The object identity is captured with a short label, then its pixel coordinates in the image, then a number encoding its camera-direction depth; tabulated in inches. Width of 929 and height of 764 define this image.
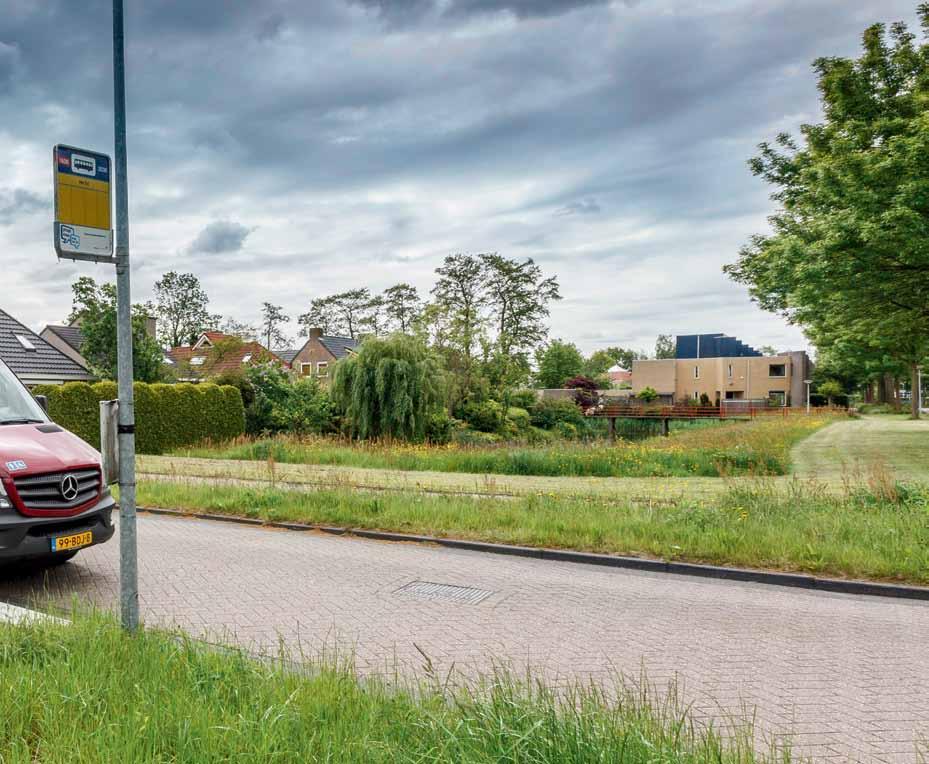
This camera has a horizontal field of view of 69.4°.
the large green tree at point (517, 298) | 1857.8
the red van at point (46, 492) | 213.6
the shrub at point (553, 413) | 1692.9
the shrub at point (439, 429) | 1053.7
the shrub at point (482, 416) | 1387.8
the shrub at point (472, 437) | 1154.2
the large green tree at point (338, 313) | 2485.2
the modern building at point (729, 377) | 2802.7
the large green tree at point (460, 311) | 1411.2
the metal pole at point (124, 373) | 156.6
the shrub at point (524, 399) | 1589.1
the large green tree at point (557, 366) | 2903.5
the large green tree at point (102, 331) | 1127.0
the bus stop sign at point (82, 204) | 148.6
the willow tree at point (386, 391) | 967.6
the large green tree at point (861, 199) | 629.6
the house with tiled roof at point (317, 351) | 2345.0
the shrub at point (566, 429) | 1644.7
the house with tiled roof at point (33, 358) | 876.0
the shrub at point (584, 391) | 2142.0
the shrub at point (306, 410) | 986.7
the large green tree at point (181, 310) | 2450.8
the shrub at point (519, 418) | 1489.3
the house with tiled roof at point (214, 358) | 1346.5
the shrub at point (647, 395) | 2401.6
